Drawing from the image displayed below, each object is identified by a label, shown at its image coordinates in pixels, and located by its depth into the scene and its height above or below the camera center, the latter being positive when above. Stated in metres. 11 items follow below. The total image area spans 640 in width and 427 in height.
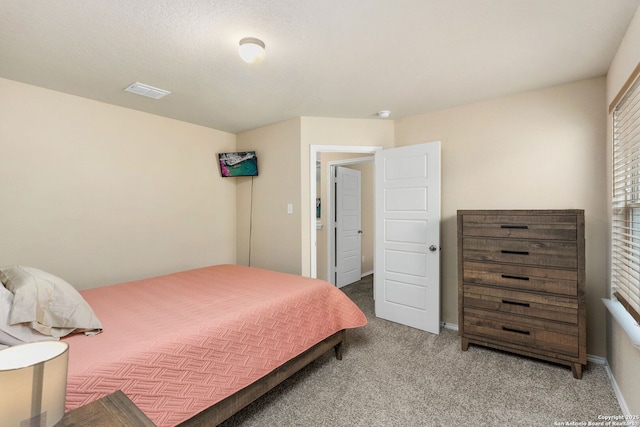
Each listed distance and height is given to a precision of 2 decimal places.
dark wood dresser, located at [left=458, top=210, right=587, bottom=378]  2.17 -0.59
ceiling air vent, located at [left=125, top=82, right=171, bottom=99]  2.50 +1.05
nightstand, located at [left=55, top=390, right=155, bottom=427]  0.82 -0.59
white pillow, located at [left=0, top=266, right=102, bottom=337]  1.30 -0.44
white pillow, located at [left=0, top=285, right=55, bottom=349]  1.22 -0.50
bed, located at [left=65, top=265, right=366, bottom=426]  1.26 -0.65
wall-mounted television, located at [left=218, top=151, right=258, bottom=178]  3.77 +0.60
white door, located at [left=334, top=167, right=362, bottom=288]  4.76 -0.29
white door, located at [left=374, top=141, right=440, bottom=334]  3.01 -0.28
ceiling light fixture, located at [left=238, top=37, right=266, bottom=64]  1.81 +0.98
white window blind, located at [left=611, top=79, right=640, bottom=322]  1.72 +0.05
